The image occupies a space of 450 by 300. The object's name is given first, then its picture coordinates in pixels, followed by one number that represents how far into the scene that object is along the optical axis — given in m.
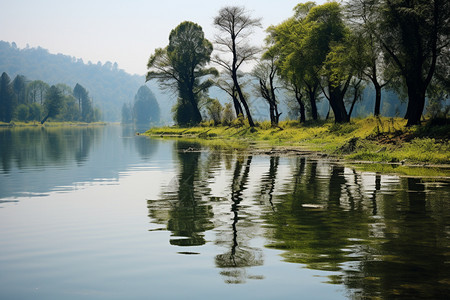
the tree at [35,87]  188.49
